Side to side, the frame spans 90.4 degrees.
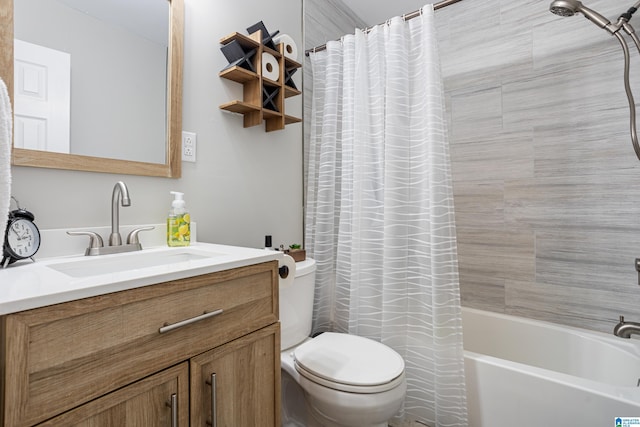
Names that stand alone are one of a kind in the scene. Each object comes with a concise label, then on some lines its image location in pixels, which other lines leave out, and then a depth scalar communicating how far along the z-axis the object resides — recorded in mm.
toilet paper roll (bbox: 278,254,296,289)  1071
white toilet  1053
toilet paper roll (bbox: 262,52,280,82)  1473
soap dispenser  1157
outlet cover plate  1292
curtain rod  1406
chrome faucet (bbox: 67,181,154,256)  973
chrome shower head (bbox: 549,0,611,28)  1333
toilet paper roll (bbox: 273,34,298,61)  1561
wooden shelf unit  1401
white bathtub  1070
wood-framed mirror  883
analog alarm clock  776
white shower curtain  1299
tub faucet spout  1275
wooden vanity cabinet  502
